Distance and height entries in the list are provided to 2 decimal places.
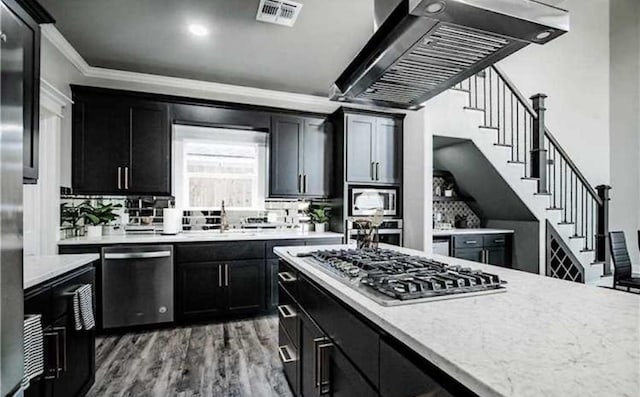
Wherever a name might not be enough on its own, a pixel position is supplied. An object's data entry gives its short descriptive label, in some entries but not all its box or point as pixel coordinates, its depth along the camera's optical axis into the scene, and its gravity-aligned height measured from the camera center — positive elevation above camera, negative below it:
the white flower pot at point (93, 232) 3.51 -0.37
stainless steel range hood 1.07 +0.59
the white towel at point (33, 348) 1.28 -0.60
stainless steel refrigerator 0.94 -0.08
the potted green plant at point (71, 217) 3.37 -0.20
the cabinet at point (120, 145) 3.43 +0.55
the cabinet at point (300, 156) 4.12 +0.52
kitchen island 0.61 -0.34
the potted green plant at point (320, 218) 4.47 -0.28
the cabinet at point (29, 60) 1.45 +0.66
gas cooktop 1.13 -0.32
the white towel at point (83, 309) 1.83 -0.63
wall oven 4.12 -0.43
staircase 4.16 +0.35
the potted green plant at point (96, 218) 3.51 -0.22
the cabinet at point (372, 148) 4.16 +0.64
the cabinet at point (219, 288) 3.47 -0.97
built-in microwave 4.16 -0.04
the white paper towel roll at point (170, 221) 3.77 -0.27
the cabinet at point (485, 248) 4.43 -0.68
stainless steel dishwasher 3.22 -0.87
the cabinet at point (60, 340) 1.53 -0.75
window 4.12 +0.38
